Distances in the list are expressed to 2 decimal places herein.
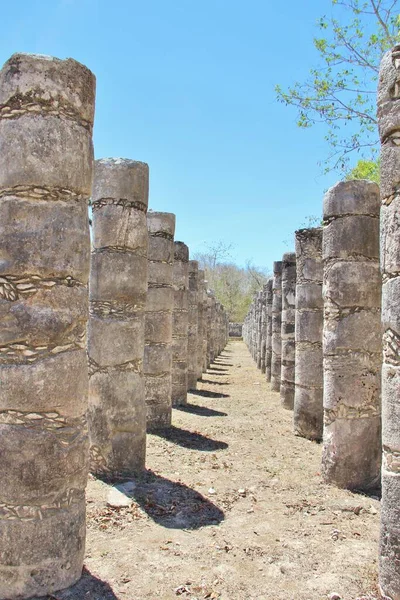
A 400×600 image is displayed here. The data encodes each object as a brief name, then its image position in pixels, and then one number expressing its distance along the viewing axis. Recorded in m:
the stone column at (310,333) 9.78
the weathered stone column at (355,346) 7.08
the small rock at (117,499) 6.30
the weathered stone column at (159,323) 10.62
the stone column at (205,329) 21.52
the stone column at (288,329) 13.12
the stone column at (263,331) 22.52
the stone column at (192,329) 16.92
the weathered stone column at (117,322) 7.38
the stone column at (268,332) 19.59
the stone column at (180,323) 13.67
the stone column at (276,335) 16.48
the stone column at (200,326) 18.64
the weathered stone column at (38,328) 4.17
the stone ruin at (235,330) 63.72
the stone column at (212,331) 26.90
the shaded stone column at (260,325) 24.41
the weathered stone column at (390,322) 4.08
